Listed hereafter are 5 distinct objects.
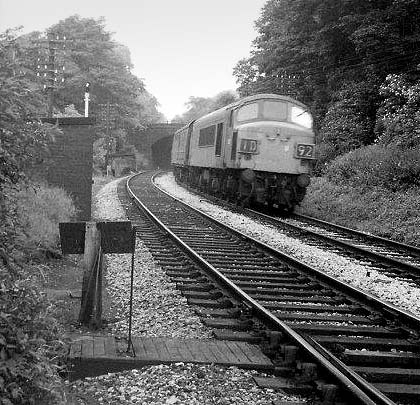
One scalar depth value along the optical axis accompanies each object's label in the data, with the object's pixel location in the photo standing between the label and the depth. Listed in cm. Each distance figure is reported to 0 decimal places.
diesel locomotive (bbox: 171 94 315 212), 1574
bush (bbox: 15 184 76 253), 853
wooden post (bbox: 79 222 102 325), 538
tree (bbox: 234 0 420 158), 2248
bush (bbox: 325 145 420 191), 1653
